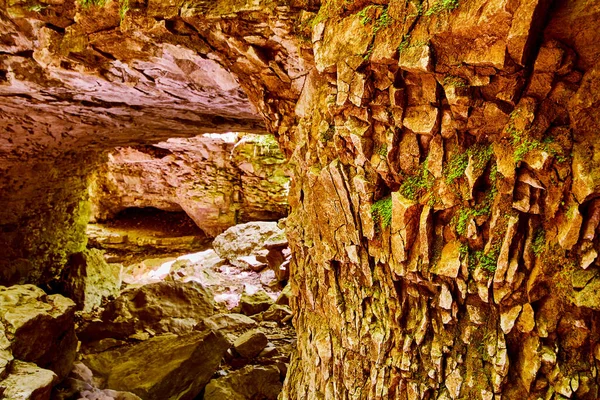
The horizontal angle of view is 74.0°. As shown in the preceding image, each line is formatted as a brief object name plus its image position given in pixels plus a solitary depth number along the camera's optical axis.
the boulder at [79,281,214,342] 5.45
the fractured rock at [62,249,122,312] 6.70
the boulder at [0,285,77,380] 3.49
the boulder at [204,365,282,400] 3.91
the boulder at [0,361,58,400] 2.85
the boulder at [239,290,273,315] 6.00
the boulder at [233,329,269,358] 4.59
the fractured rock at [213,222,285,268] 8.30
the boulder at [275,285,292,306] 6.02
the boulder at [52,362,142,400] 3.72
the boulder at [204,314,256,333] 5.22
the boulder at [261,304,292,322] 5.59
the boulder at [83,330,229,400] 3.95
